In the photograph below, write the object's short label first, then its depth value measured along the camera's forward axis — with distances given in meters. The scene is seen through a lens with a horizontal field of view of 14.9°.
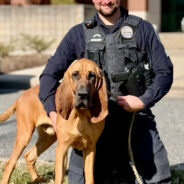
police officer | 5.46
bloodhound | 4.66
